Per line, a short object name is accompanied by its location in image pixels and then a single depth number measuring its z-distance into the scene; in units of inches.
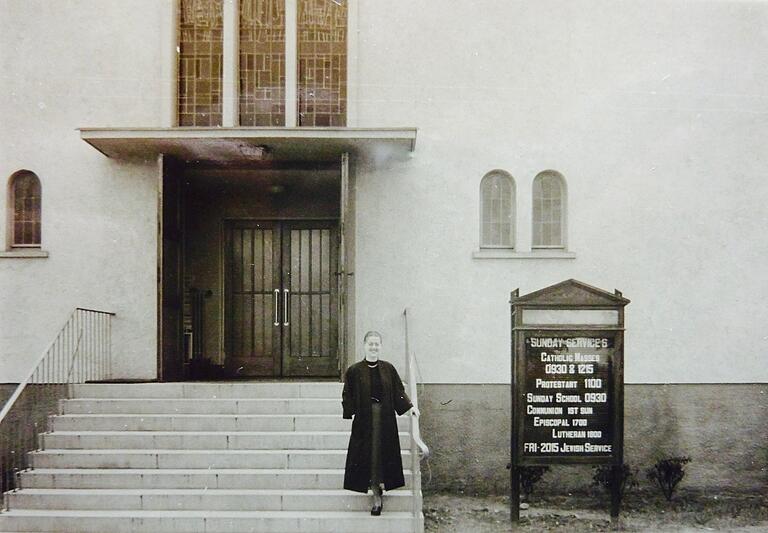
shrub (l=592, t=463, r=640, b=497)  349.1
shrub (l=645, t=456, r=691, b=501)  366.3
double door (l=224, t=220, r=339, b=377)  429.1
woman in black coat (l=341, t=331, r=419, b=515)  275.4
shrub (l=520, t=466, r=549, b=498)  338.4
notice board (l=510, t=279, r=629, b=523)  306.8
